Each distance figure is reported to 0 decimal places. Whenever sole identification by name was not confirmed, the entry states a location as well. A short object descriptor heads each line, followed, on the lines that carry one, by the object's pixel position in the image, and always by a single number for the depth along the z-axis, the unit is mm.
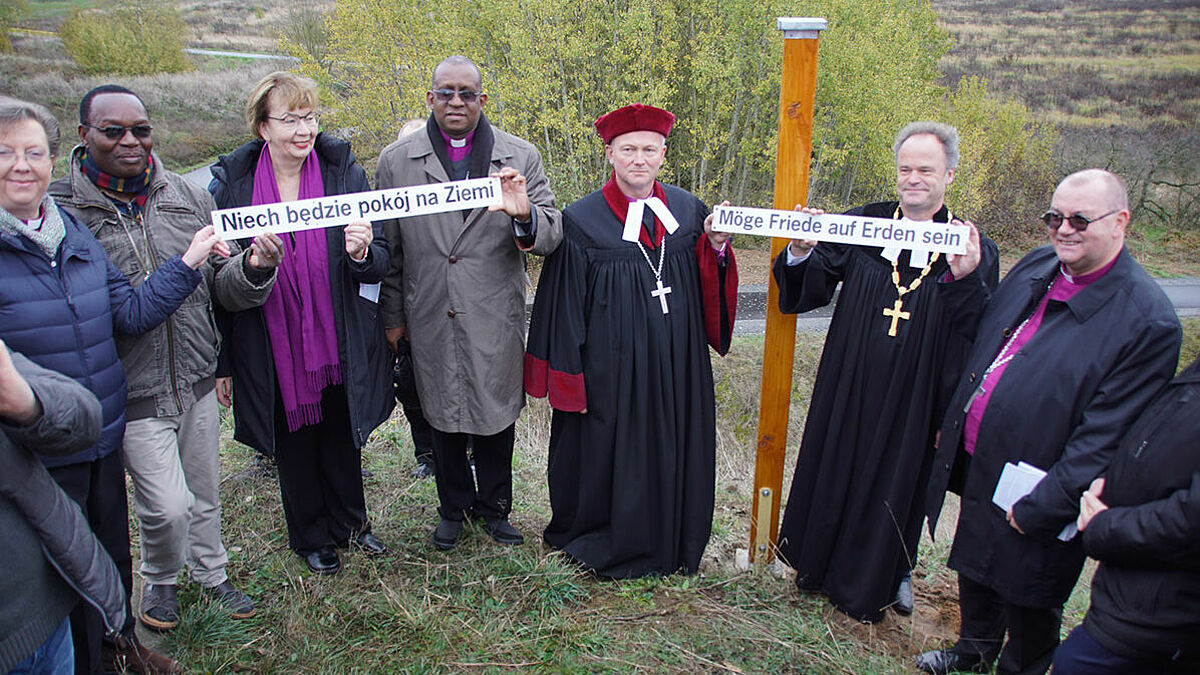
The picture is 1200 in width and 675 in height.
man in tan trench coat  3551
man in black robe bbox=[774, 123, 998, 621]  3344
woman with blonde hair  3320
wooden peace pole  3422
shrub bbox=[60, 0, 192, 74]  32375
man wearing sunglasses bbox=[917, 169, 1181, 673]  2590
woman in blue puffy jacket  2459
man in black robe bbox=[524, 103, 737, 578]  3678
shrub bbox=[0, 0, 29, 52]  32125
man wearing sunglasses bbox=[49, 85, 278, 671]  2908
